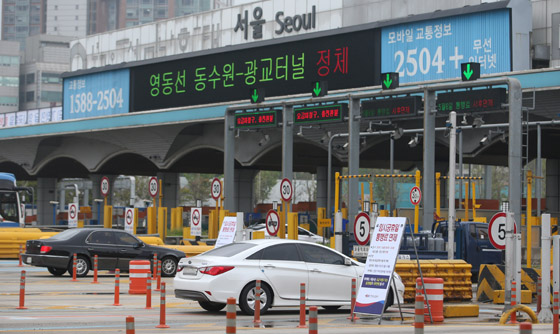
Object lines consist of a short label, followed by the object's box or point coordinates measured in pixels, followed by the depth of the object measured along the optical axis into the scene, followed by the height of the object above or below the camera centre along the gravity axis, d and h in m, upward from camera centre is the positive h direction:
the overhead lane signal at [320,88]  33.50 +4.07
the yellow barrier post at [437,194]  41.28 +0.74
